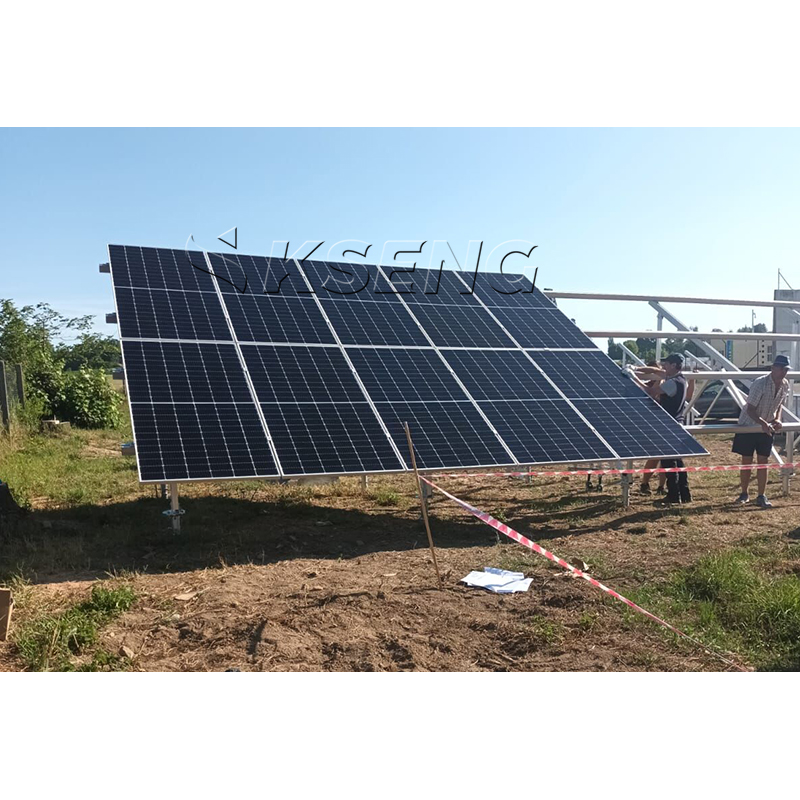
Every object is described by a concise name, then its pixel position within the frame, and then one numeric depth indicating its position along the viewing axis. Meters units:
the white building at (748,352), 26.38
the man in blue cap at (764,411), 11.23
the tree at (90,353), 23.84
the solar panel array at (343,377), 8.07
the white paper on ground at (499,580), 6.67
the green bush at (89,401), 20.02
